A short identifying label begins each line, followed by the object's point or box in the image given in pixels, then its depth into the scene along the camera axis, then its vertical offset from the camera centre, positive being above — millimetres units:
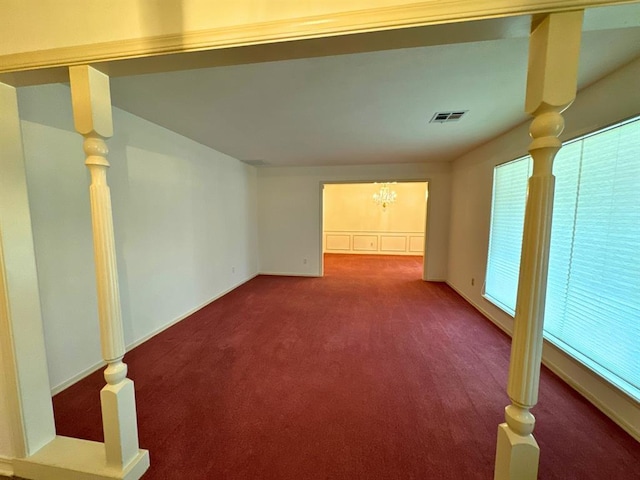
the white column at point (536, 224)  875 -30
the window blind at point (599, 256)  1715 -298
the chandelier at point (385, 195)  7809 +590
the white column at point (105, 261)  1180 -222
